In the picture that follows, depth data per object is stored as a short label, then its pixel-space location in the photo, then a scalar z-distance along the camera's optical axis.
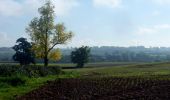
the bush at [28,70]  27.62
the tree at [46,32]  43.62
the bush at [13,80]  22.23
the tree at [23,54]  53.04
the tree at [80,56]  63.40
